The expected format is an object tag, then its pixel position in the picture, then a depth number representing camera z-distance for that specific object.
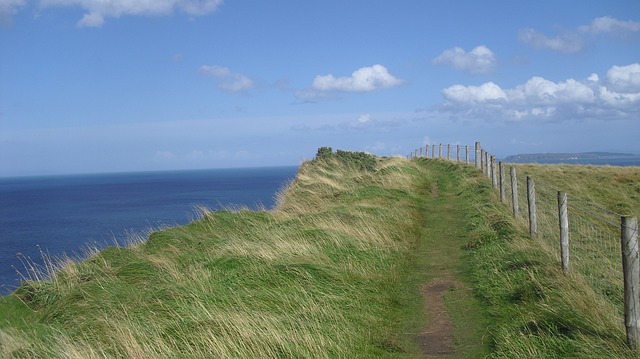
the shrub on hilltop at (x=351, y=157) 34.16
